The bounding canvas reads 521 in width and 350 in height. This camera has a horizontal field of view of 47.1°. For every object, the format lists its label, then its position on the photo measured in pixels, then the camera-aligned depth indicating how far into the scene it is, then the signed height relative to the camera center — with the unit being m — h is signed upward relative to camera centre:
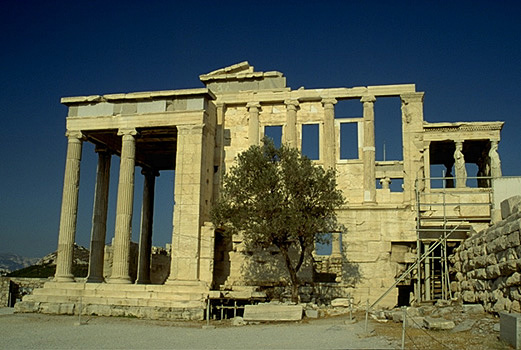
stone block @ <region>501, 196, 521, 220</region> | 12.05 +1.50
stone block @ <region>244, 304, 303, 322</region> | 16.17 -1.07
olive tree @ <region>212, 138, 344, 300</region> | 18.80 +2.36
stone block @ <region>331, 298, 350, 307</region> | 18.55 -0.85
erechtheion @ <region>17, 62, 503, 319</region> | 20.22 +2.97
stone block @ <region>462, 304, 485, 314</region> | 12.09 -0.62
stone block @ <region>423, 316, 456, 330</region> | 11.23 -0.88
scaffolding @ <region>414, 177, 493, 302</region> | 18.02 +1.68
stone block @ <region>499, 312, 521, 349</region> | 8.74 -0.74
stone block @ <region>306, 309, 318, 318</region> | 16.78 -1.10
